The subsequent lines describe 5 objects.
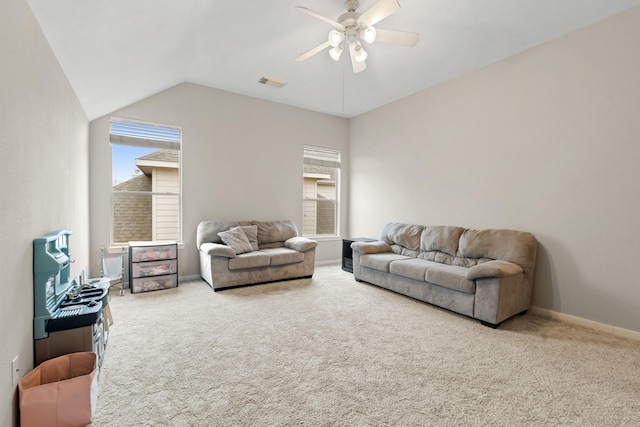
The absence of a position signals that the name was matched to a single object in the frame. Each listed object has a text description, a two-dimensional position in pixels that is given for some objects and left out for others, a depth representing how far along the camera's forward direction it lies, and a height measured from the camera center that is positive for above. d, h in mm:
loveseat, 4129 -640
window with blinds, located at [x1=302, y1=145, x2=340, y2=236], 6068 +400
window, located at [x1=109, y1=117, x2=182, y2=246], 4293 +417
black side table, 5402 -824
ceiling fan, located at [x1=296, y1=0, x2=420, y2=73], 2482 +1604
